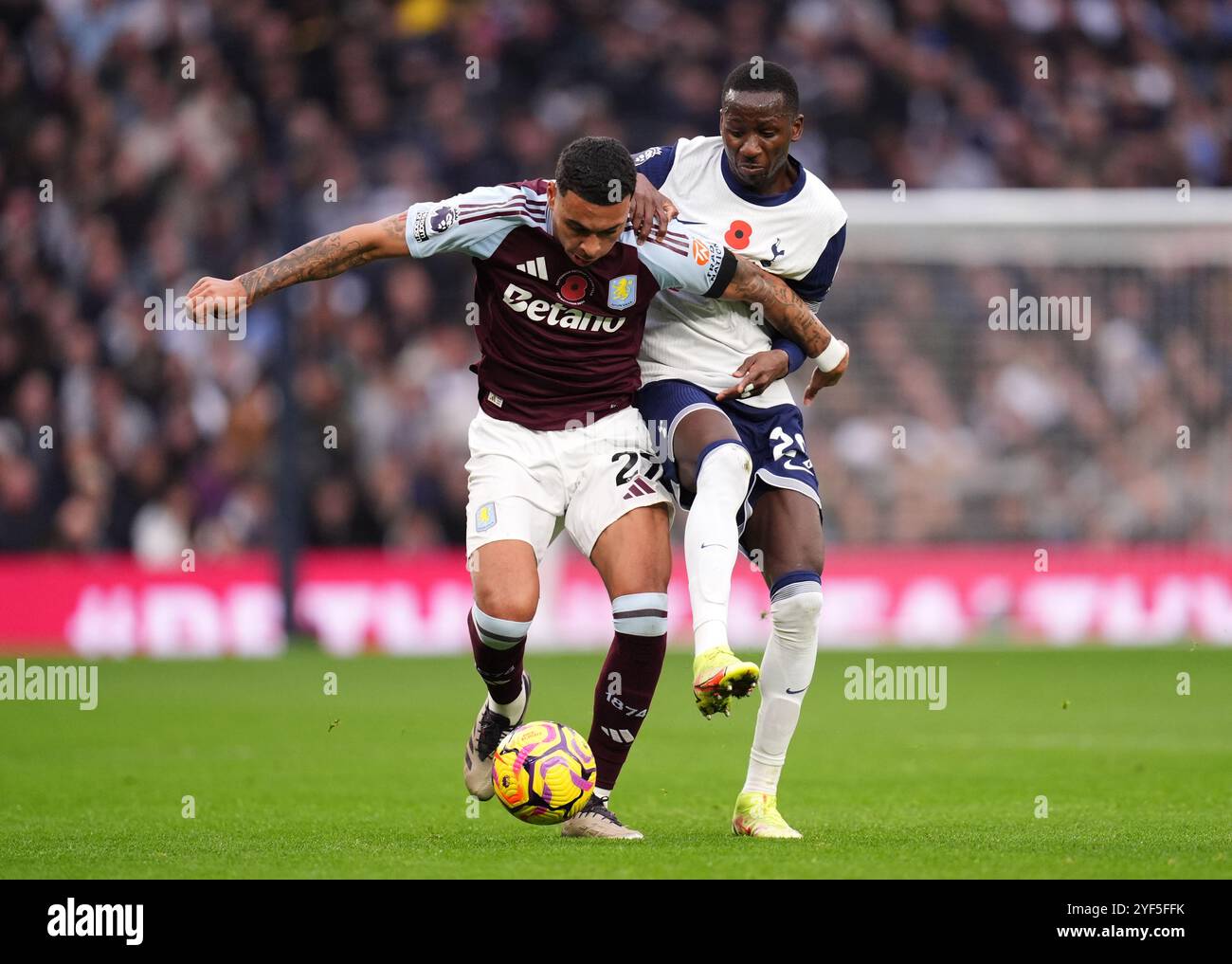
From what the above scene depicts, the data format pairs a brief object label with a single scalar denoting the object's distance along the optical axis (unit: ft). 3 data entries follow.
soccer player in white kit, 21.39
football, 19.98
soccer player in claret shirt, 21.33
